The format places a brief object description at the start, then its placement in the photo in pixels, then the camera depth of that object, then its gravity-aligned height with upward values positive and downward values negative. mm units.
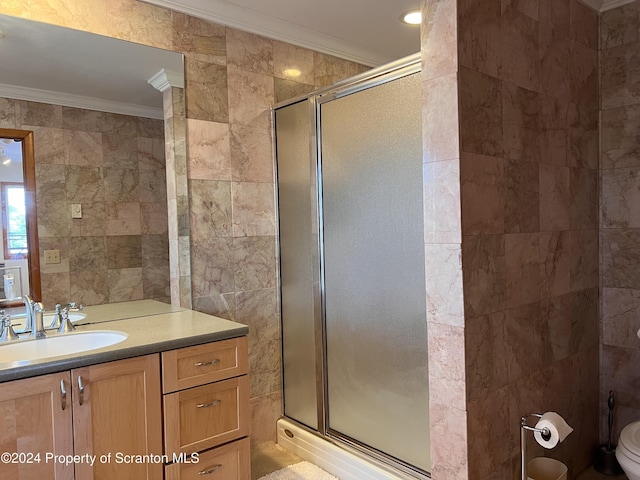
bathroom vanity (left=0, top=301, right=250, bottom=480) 1453 -618
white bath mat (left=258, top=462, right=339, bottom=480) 2283 -1233
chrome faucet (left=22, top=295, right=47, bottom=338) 1832 -336
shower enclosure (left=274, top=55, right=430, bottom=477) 1946 -188
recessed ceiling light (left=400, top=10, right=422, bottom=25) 2461 +1115
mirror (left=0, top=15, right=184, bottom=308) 1882 +322
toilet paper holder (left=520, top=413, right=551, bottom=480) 1671 -798
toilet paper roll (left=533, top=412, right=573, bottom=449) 1639 -744
